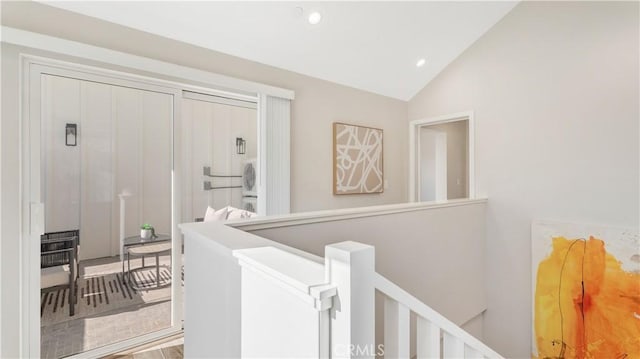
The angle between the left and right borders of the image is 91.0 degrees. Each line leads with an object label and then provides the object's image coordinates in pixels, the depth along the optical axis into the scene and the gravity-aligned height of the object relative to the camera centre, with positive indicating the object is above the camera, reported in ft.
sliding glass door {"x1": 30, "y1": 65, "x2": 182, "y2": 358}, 7.18 -0.82
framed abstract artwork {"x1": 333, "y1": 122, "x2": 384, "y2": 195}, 12.03 +0.78
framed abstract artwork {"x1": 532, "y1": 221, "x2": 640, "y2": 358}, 8.35 -3.23
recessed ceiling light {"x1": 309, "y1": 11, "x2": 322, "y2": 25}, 8.95 +4.66
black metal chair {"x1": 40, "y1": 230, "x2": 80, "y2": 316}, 7.18 -1.91
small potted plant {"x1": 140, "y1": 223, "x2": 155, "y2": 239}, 8.62 -1.41
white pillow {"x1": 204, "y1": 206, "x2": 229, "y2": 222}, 9.70 -1.08
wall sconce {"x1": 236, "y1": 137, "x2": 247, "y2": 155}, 10.21 +1.09
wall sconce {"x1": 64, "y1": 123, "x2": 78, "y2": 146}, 7.43 +1.09
